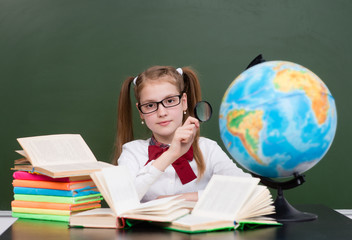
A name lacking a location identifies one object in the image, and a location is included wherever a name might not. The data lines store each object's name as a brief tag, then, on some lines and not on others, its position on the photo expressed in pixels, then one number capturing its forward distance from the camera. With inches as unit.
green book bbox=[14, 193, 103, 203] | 63.2
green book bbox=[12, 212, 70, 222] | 62.9
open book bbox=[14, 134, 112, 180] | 63.7
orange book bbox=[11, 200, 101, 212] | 63.2
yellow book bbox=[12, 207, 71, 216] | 63.1
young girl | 74.2
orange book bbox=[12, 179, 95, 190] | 63.4
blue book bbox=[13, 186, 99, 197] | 63.4
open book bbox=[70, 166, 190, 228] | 57.1
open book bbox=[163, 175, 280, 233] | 56.3
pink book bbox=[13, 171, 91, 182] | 63.8
